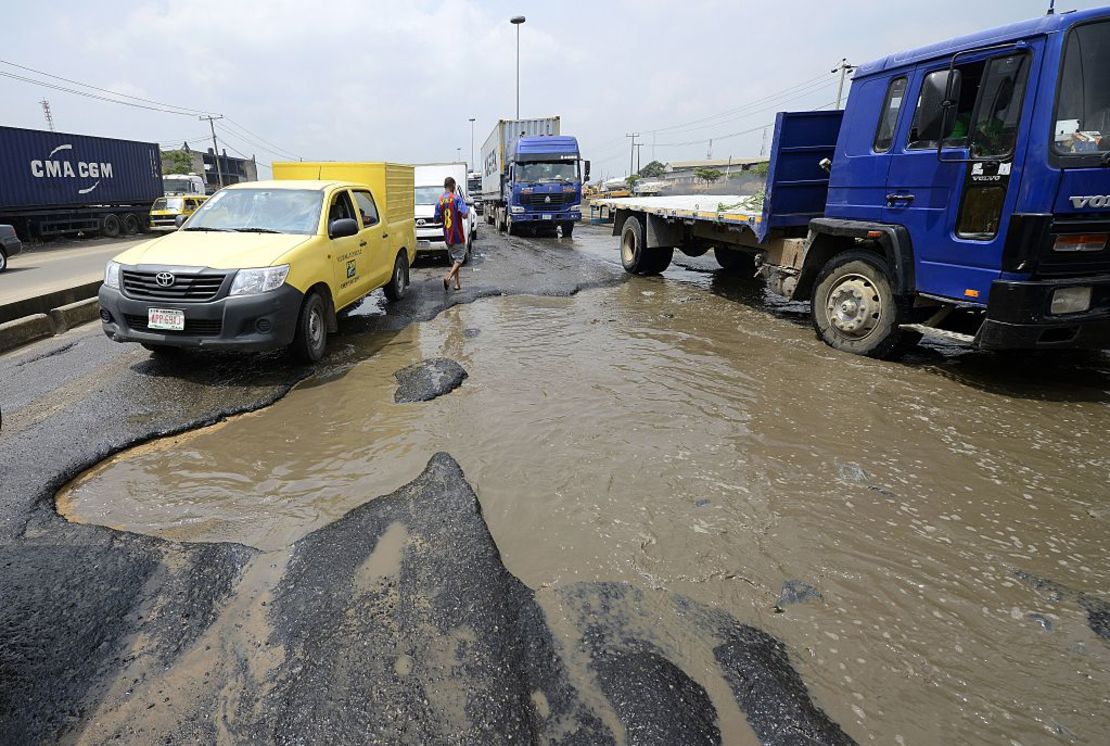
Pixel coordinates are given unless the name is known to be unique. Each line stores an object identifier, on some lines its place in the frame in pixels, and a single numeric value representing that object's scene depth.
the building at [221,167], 66.10
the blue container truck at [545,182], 19.38
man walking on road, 9.34
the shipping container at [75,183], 17.98
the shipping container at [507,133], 23.19
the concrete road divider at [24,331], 6.71
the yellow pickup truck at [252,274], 4.98
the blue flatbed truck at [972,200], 4.31
